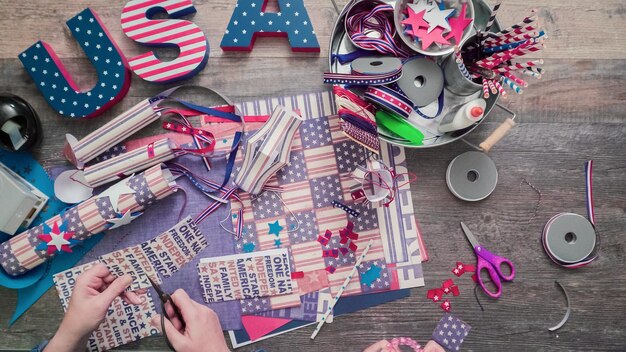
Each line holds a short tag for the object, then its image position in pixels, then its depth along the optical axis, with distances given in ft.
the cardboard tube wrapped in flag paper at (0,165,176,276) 3.53
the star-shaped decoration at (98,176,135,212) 3.53
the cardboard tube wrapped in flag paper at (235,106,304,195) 3.55
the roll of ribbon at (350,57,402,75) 3.29
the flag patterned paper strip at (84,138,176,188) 3.60
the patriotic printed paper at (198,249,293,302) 3.71
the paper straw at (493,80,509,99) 3.16
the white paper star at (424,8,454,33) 3.35
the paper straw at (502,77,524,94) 3.11
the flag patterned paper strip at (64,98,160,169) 3.64
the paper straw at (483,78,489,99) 3.17
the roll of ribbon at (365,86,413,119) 3.33
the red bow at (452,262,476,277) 3.74
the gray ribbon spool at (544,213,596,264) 3.72
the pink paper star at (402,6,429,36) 3.35
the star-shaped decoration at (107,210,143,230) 3.54
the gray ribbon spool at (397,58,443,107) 3.44
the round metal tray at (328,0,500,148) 3.41
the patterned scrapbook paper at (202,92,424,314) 3.75
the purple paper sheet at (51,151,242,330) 3.74
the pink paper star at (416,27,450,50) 3.34
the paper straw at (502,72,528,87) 3.15
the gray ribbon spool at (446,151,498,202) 3.72
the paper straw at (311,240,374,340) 3.70
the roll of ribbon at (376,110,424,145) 3.42
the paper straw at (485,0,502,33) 2.94
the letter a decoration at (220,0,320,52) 3.67
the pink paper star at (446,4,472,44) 3.28
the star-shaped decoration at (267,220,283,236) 3.75
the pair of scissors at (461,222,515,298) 3.73
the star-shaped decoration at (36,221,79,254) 3.53
